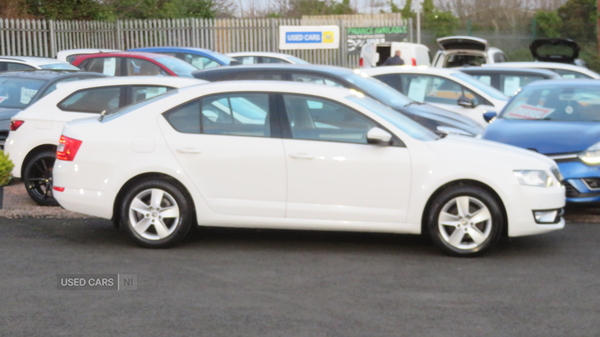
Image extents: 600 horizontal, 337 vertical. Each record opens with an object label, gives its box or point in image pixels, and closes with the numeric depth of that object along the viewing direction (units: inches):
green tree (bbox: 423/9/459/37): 1462.8
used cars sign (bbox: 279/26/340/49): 1306.6
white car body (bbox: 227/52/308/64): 954.2
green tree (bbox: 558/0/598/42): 1376.7
